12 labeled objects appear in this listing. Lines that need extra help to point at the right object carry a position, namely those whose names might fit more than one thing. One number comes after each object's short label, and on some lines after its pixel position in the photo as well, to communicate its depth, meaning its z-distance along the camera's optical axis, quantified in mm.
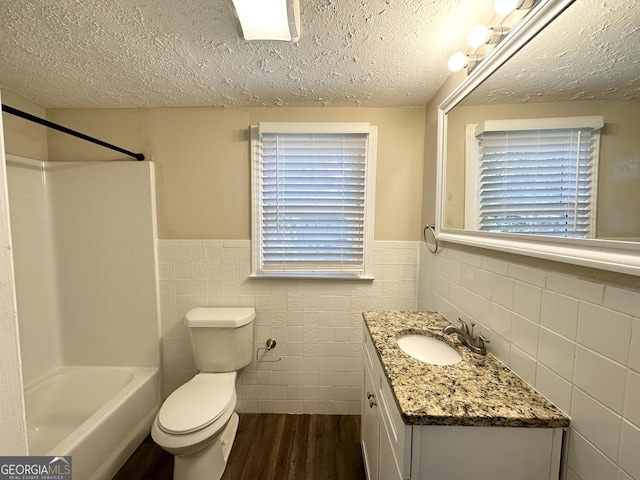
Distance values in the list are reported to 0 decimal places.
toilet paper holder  1756
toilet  1199
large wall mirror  582
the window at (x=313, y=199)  1686
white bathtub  1244
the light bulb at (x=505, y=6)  791
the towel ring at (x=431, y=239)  1518
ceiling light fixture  883
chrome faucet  1048
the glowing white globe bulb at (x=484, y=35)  916
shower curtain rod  1043
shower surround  1599
